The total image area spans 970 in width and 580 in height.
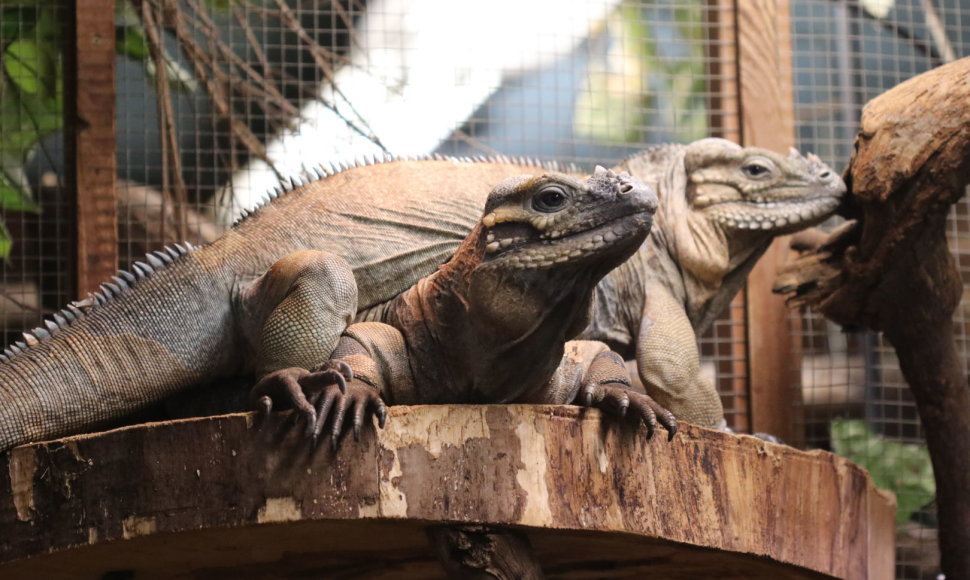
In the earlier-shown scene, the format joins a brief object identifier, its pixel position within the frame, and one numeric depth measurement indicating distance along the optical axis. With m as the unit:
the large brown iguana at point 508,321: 5.44
